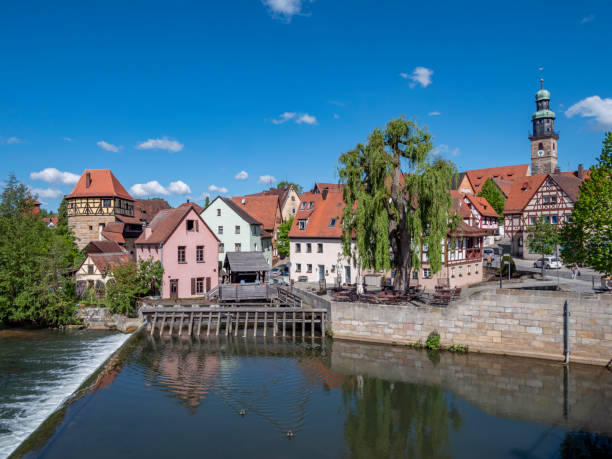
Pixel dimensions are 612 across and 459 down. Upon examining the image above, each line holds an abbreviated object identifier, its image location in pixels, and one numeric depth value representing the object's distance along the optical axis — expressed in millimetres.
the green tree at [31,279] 30094
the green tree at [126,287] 31594
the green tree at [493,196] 70875
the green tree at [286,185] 114319
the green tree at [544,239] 37719
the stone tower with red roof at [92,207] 56250
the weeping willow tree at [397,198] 26375
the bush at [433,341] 24391
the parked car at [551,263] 41719
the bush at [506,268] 38525
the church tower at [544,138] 83188
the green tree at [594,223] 21922
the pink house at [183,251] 36688
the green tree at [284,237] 54875
